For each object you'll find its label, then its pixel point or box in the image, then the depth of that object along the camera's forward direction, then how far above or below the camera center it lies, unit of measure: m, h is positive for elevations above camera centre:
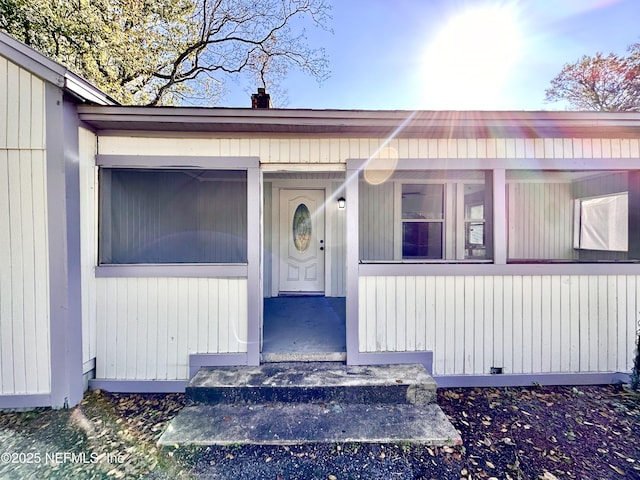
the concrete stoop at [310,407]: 2.20 -1.46
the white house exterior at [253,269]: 2.58 -0.32
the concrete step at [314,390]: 2.59 -1.34
